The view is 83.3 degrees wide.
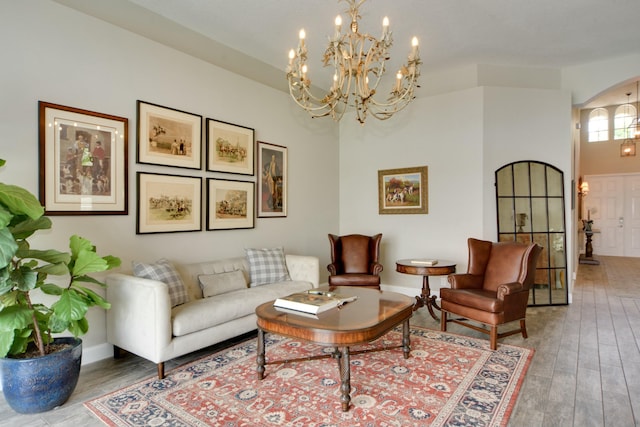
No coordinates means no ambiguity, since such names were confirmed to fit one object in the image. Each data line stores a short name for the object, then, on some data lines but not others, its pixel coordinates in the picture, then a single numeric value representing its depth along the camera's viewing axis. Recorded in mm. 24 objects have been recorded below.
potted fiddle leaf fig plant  2166
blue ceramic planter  2283
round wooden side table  4348
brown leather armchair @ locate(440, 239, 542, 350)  3447
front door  9898
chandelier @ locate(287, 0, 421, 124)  2592
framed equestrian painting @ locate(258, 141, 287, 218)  4945
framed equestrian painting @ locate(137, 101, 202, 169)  3627
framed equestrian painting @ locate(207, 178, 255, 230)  4289
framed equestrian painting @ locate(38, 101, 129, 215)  2982
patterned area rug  2258
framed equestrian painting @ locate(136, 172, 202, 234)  3623
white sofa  2783
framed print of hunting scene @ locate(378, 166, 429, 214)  5586
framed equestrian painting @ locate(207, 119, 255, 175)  4273
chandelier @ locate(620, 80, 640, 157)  9297
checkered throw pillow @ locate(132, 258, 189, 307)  3191
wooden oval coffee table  2359
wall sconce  9717
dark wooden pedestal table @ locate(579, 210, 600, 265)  9594
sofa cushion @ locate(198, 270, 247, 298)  3688
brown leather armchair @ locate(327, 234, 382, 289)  5203
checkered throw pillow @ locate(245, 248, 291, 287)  4238
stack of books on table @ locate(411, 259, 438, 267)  4470
